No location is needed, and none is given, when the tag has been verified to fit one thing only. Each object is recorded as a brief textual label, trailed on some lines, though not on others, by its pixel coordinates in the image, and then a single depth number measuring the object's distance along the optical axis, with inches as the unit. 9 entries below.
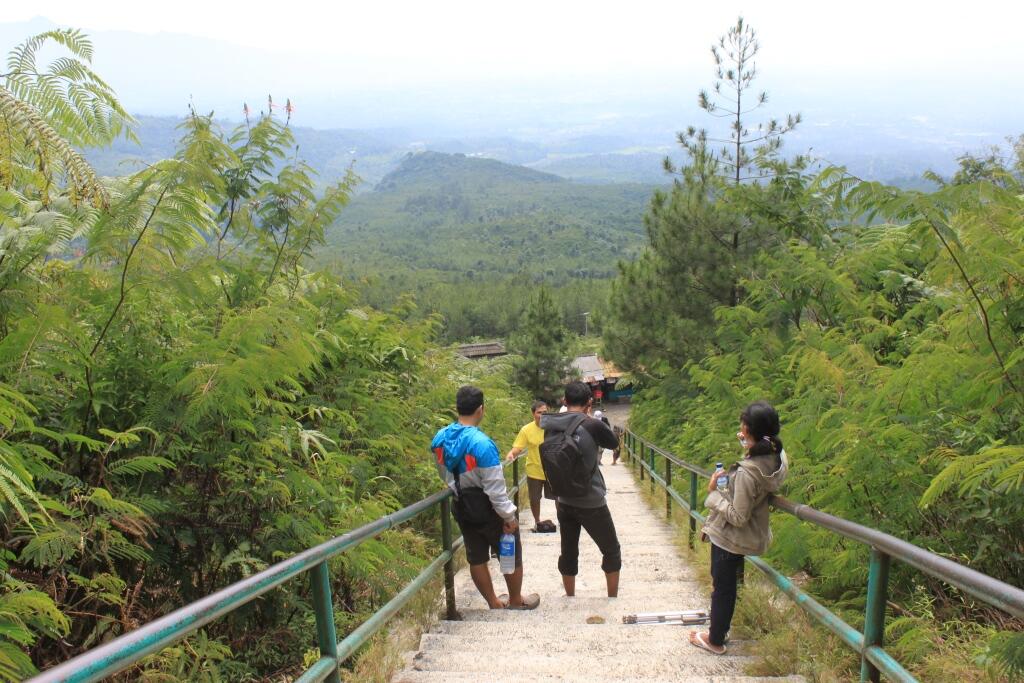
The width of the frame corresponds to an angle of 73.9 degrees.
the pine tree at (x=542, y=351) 1563.7
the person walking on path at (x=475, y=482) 165.6
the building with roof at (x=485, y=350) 2940.5
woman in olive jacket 136.7
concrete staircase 131.1
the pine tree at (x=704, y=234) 572.4
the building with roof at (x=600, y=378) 2298.0
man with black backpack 186.4
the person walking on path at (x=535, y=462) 283.0
